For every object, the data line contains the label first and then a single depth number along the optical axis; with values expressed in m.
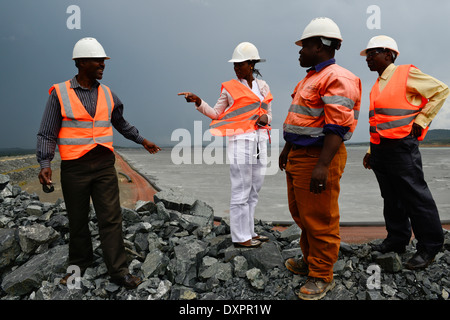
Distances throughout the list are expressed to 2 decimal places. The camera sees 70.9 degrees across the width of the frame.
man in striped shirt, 3.17
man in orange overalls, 2.66
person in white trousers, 3.77
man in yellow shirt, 3.60
